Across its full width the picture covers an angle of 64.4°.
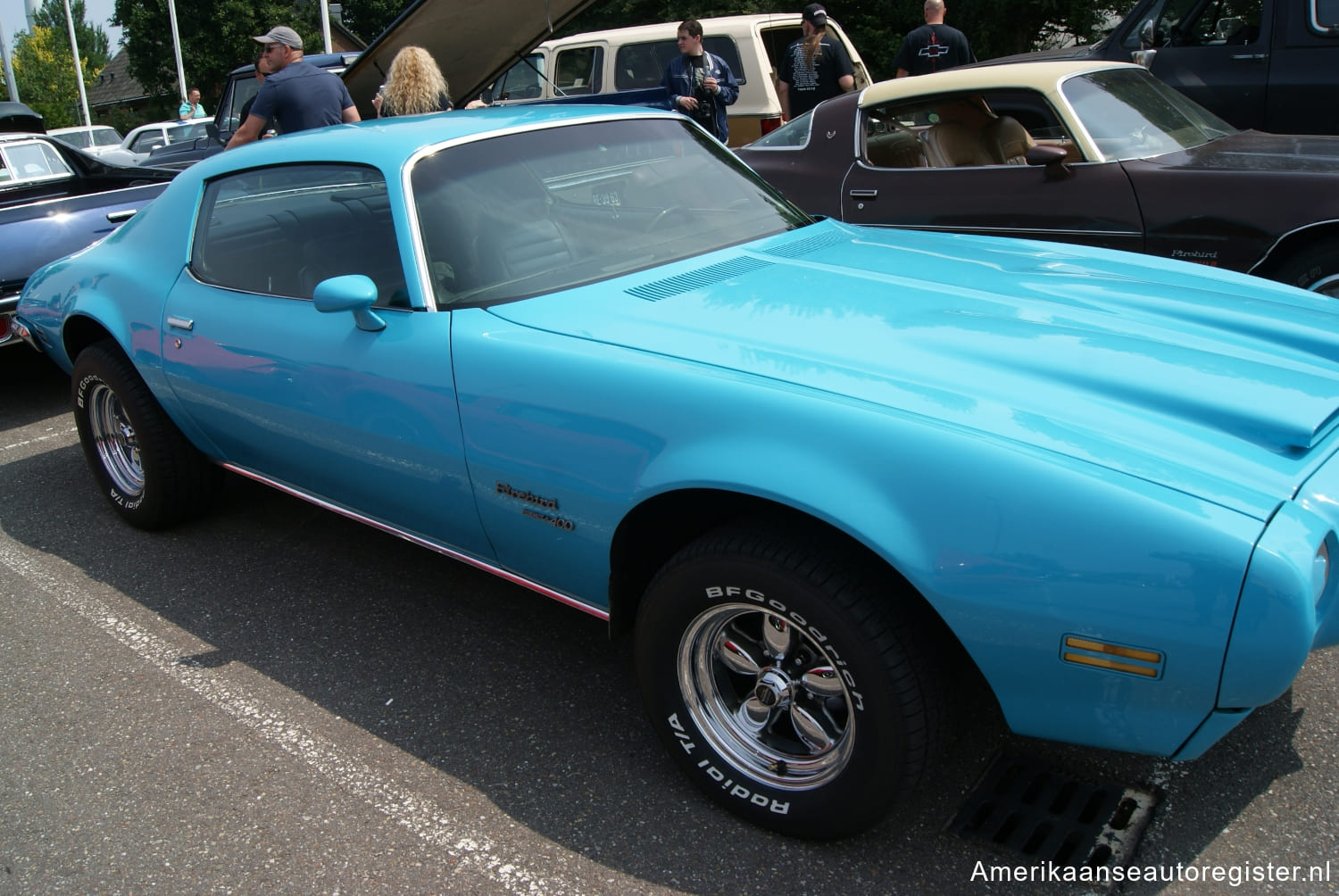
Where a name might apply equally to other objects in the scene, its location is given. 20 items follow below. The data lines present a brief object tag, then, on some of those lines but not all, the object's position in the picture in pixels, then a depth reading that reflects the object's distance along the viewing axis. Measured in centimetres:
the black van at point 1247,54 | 636
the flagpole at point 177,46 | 3447
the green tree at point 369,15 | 4303
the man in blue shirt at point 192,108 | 2034
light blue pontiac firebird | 180
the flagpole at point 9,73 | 3044
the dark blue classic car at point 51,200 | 547
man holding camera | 784
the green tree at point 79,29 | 6600
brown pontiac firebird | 438
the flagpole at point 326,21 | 2217
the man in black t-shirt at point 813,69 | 806
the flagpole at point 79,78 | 3654
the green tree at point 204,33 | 3888
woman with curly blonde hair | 594
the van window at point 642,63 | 1065
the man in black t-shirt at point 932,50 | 793
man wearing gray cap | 595
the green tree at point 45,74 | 4572
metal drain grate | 219
